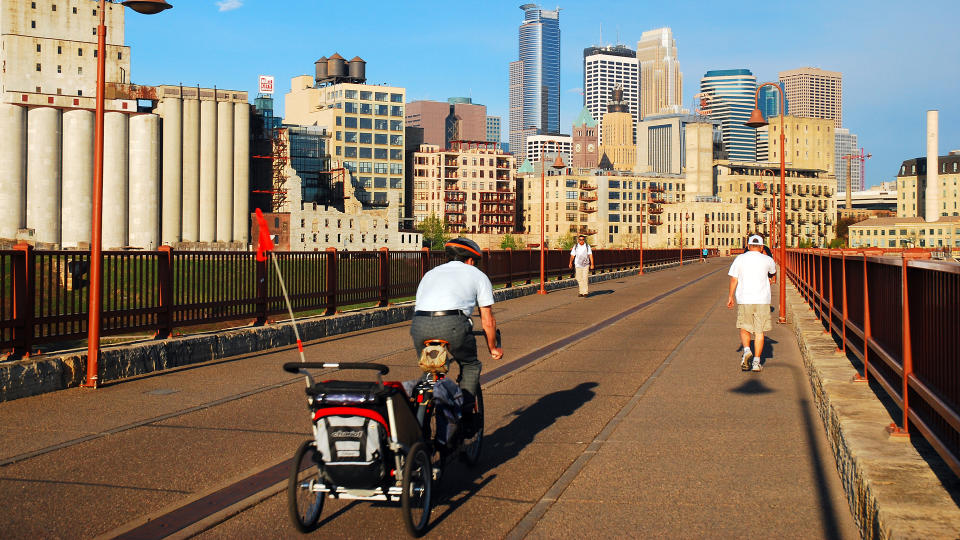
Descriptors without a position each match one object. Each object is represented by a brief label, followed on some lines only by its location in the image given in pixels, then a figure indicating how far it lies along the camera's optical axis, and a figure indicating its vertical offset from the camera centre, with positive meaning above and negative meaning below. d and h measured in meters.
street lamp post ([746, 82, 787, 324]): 23.30 +1.56
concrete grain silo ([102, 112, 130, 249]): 117.88 +9.99
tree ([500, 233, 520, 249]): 177.81 +3.06
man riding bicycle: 6.93 -0.37
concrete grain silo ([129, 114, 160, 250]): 120.56 +10.02
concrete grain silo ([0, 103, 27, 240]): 113.56 +10.53
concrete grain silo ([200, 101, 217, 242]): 126.69 +11.91
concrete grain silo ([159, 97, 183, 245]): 124.19 +12.09
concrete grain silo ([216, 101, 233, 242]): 128.12 +12.03
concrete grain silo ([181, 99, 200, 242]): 125.94 +11.69
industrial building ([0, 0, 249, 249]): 115.44 +14.46
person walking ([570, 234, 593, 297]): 31.86 -0.13
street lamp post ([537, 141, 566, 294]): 35.45 +3.91
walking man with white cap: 13.71 -0.52
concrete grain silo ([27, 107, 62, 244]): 114.38 +10.44
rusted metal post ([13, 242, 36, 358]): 11.55 -0.52
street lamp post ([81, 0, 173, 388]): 11.70 +0.36
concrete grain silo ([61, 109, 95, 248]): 116.12 +10.24
